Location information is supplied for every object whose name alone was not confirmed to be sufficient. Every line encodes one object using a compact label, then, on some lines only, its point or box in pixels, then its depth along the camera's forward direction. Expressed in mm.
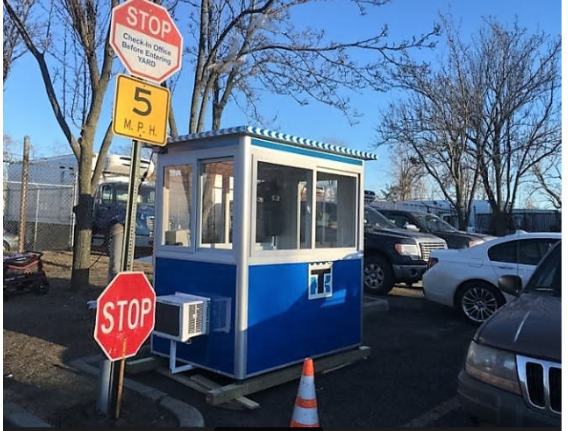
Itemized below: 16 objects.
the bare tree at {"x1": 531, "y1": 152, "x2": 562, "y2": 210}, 21881
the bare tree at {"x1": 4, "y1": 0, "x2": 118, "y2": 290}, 8562
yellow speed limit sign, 3820
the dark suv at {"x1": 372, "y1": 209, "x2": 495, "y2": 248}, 12633
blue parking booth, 4879
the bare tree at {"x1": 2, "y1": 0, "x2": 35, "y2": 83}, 10881
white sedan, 7922
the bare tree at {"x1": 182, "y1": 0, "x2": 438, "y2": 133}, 9773
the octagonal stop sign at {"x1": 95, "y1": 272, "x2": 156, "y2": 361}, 3709
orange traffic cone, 3689
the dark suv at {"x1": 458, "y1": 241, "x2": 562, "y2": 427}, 3025
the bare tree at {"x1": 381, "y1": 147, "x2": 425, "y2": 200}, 44497
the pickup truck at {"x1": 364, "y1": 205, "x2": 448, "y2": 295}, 10430
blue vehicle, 15102
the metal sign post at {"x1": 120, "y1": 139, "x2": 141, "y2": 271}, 4070
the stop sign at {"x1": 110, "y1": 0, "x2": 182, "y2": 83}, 3816
